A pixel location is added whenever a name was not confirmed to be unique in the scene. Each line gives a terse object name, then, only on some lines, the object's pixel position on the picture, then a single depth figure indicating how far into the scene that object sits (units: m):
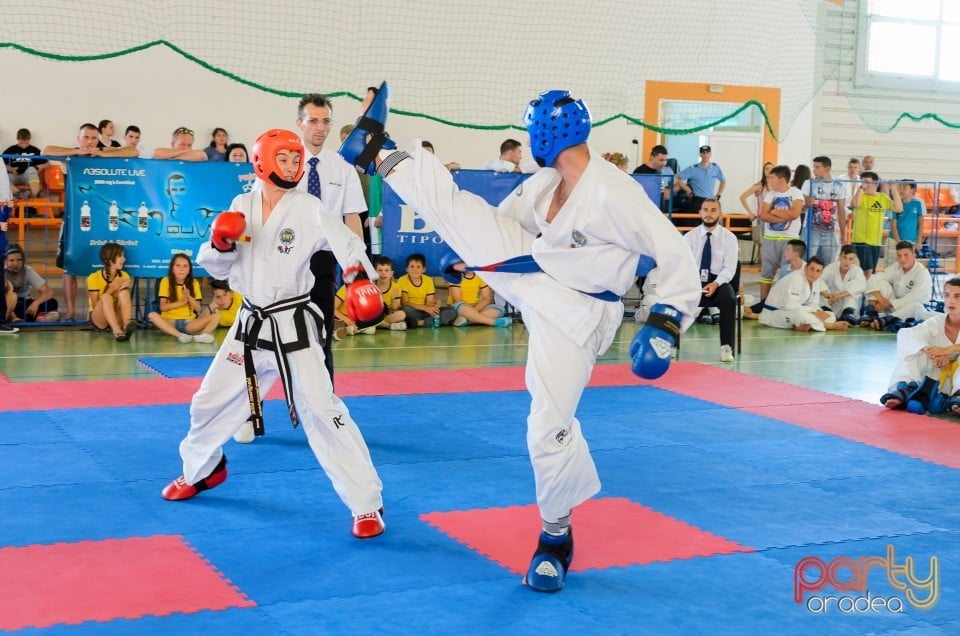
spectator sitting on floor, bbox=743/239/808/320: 12.32
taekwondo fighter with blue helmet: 3.74
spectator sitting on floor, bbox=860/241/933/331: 12.09
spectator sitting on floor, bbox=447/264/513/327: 11.40
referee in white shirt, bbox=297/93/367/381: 5.43
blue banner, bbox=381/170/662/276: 11.09
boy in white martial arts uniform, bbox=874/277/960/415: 7.23
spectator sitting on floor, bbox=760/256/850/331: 12.05
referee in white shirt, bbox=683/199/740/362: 9.47
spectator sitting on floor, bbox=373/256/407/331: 10.83
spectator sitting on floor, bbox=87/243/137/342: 9.84
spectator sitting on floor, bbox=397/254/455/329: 11.15
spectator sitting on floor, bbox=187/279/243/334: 9.91
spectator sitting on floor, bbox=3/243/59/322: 10.03
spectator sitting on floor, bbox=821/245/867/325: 12.47
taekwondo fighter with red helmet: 4.31
